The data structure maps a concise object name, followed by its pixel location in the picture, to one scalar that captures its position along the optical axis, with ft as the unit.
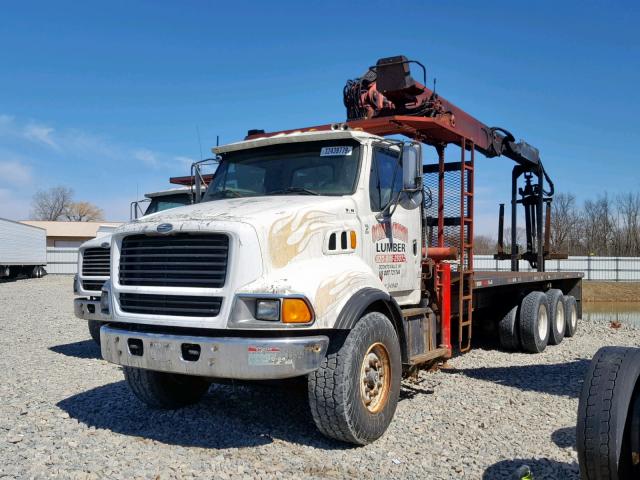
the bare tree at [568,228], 173.37
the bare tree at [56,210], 272.92
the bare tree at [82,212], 279.49
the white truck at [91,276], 24.88
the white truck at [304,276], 13.30
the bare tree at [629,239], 180.55
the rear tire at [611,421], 9.73
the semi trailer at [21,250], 97.45
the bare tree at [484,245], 140.81
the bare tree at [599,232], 183.42
